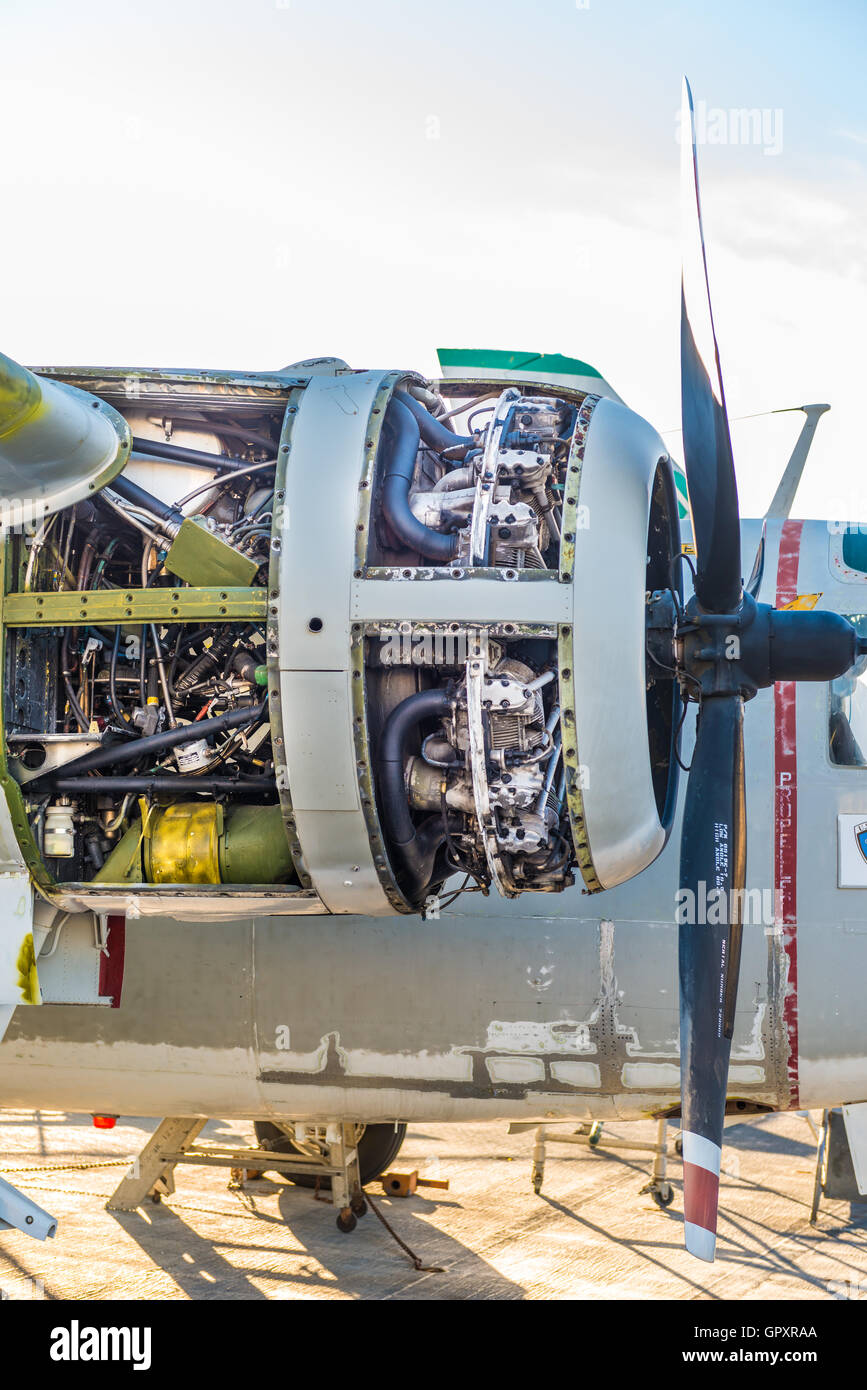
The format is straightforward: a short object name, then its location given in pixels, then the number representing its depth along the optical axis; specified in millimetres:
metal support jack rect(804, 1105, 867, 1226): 13125
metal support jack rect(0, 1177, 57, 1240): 7492
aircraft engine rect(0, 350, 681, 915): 6691
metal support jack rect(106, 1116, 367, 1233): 12359
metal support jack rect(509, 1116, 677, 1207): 13789
